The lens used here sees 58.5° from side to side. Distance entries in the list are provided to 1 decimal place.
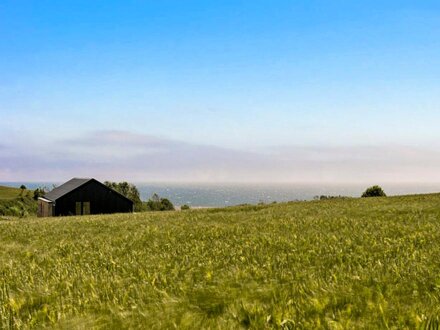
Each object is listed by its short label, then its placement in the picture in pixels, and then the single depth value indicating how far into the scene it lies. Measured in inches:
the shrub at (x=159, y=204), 4657.5
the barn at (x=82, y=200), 2839.6
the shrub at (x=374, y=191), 2330.3
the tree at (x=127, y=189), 5044.3
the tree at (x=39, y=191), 4438.5
